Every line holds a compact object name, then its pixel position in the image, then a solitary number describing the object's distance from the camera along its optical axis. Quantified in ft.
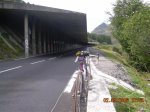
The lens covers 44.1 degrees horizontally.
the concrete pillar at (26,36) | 74.64
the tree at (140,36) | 77.77
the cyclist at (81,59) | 18.10
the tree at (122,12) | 104.07
